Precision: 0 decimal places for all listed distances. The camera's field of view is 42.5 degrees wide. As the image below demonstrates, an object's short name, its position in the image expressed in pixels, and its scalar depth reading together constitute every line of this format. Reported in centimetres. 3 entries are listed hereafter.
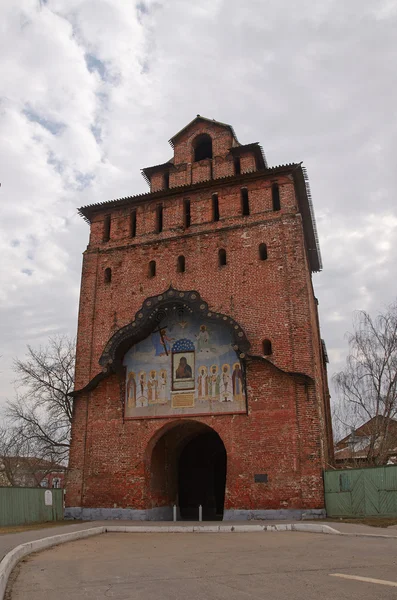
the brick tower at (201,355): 1670
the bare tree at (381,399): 2294
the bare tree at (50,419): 2441
